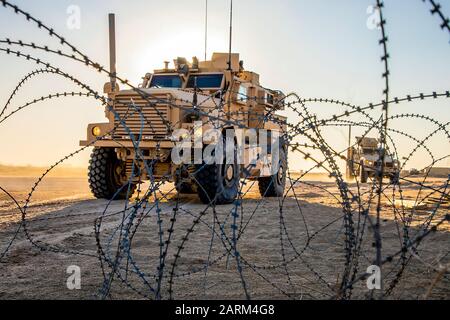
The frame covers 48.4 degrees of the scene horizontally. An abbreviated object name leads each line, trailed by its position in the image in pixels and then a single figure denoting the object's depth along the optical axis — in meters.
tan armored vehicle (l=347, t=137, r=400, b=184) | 20.62
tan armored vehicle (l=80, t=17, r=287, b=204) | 8.92
